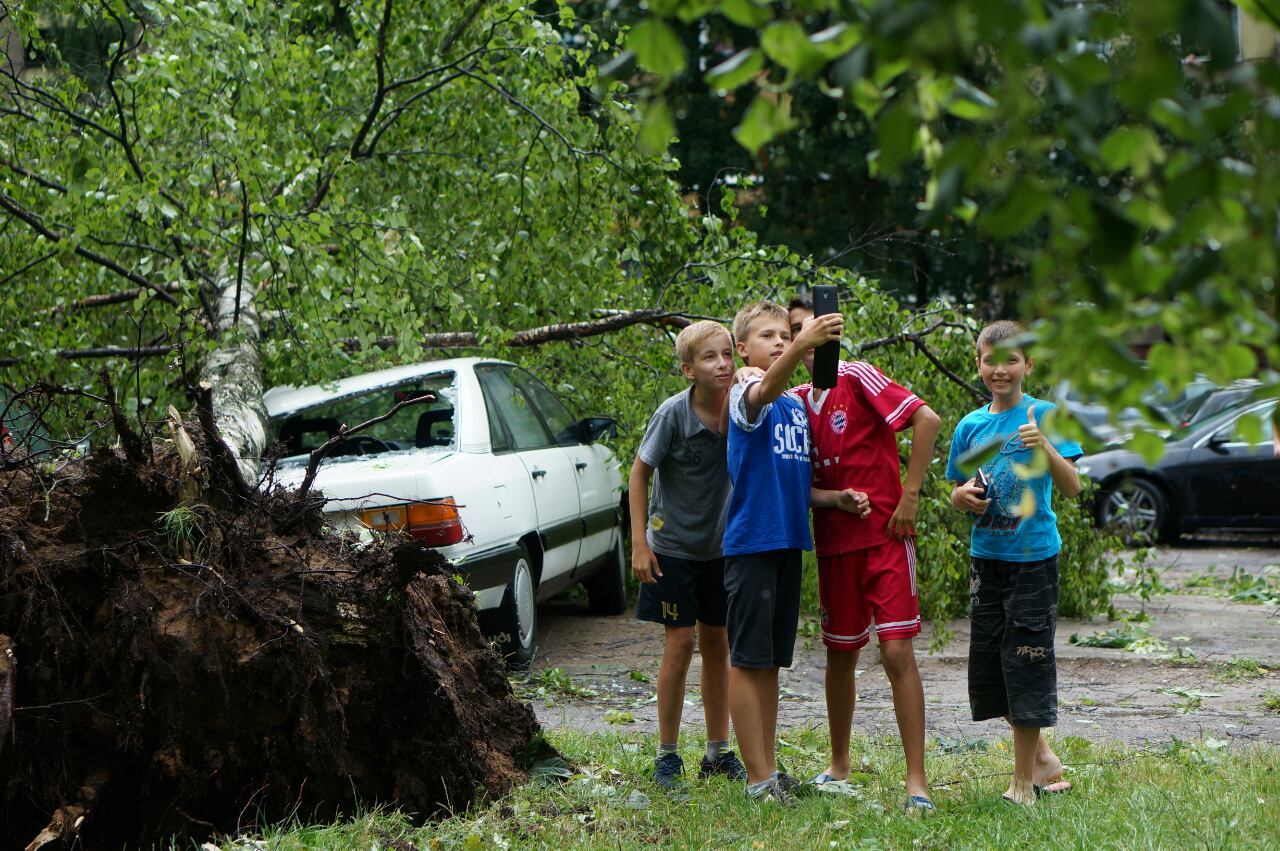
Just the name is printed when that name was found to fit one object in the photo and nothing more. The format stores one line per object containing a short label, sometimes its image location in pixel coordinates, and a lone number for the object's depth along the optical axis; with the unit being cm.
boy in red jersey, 854
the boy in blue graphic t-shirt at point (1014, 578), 855
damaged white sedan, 1181
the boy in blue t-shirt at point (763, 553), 873
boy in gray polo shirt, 950
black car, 2600
